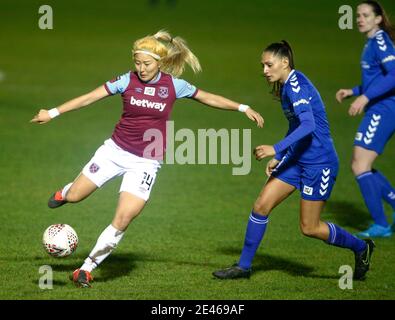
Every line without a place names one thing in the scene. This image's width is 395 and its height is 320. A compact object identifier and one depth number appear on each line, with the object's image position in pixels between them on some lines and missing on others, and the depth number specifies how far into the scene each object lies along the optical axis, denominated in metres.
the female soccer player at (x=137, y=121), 16.16
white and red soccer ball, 16.17
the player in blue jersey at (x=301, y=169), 16.23
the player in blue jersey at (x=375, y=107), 20.98
